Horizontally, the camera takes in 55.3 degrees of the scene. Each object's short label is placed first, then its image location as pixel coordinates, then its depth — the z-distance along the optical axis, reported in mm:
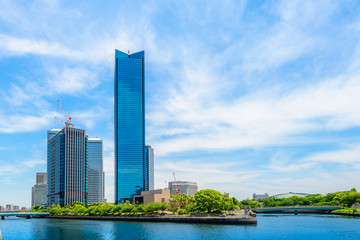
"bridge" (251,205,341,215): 194000
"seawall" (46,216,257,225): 128250
